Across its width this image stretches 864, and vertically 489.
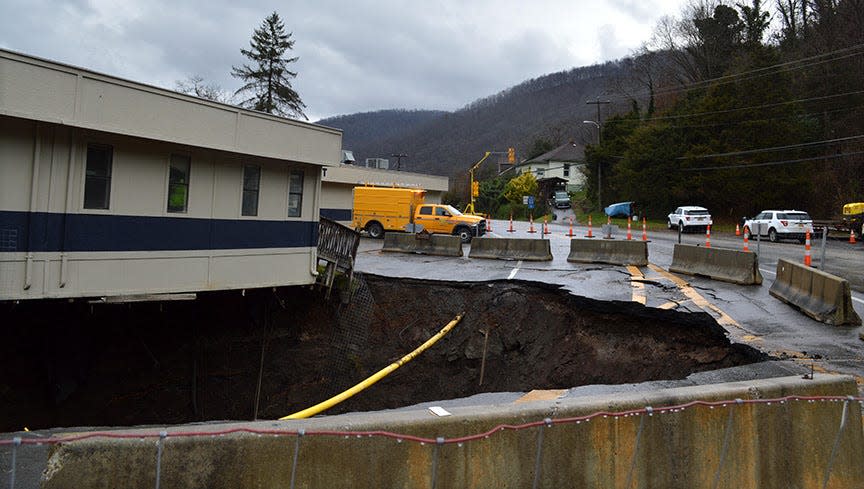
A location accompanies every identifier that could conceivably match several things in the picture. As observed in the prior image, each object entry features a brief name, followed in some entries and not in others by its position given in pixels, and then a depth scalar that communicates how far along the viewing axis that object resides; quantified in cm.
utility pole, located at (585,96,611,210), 5381
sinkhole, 1042
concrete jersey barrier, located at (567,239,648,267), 1694
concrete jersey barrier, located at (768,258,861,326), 902
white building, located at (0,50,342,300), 830
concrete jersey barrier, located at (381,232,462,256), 2070
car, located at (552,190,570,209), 6150
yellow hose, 887
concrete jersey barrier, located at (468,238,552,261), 1856
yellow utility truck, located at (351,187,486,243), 2703
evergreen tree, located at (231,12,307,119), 5309
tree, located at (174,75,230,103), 5561
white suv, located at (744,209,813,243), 2755
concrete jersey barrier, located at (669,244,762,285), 1296
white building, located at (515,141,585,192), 7844
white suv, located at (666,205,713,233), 3359
